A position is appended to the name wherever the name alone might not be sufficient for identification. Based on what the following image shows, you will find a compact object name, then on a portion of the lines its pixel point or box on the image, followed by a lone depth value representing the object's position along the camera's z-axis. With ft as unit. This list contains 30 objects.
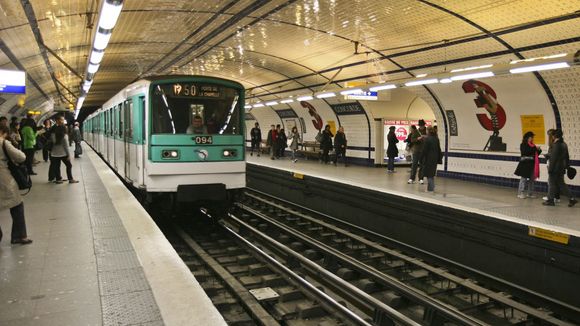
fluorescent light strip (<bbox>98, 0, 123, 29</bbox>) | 20.63
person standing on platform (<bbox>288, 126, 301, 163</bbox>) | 64.08
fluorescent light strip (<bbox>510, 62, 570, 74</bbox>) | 24.09
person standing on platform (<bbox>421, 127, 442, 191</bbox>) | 34.63
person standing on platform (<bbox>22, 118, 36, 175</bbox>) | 39.67
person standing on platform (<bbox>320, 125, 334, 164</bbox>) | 61.05
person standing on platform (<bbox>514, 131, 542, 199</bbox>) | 31.83
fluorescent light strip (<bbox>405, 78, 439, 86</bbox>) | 32.61
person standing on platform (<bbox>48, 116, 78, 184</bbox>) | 33.19
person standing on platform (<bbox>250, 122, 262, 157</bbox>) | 75.98
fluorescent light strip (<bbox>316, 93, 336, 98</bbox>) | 44.58
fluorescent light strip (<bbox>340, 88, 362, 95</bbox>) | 39.24
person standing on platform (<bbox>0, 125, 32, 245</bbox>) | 16.66
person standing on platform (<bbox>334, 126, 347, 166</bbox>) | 59.21
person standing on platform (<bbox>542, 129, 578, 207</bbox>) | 29.17
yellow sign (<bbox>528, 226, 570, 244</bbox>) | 19.93
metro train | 26.55
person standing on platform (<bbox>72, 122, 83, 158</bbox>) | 60.27
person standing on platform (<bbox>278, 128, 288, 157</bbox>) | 72.01
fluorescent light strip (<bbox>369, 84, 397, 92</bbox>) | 37.11
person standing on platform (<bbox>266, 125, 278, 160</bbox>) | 69.51
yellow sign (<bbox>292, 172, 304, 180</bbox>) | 43.42
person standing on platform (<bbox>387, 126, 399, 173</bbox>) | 49.78
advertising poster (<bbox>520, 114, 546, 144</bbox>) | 35.91
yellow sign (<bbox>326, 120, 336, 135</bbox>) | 65.82
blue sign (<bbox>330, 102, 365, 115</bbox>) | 57.77
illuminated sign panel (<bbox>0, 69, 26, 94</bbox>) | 41.98
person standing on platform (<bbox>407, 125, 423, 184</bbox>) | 39.42
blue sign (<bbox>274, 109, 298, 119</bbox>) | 76.64
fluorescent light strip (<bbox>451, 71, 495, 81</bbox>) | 28.44
